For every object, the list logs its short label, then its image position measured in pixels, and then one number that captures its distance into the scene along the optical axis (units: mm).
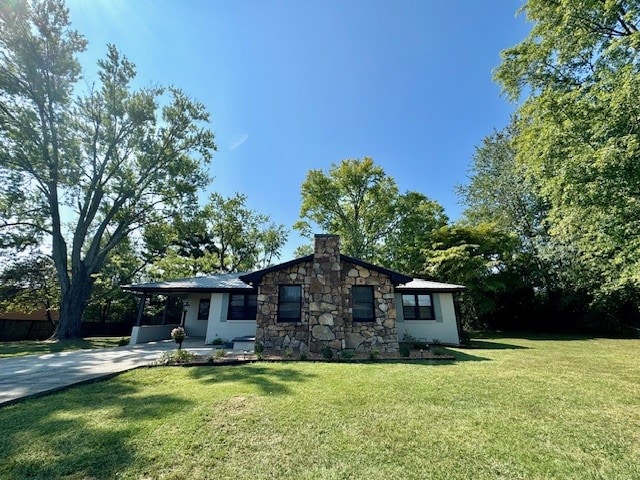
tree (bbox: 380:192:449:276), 22827
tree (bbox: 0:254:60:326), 19594
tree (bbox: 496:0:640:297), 7402
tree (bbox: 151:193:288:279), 24719
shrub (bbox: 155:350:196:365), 7621
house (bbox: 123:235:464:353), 9586
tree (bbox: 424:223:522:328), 17594
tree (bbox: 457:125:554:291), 19250
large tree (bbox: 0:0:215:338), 14930
